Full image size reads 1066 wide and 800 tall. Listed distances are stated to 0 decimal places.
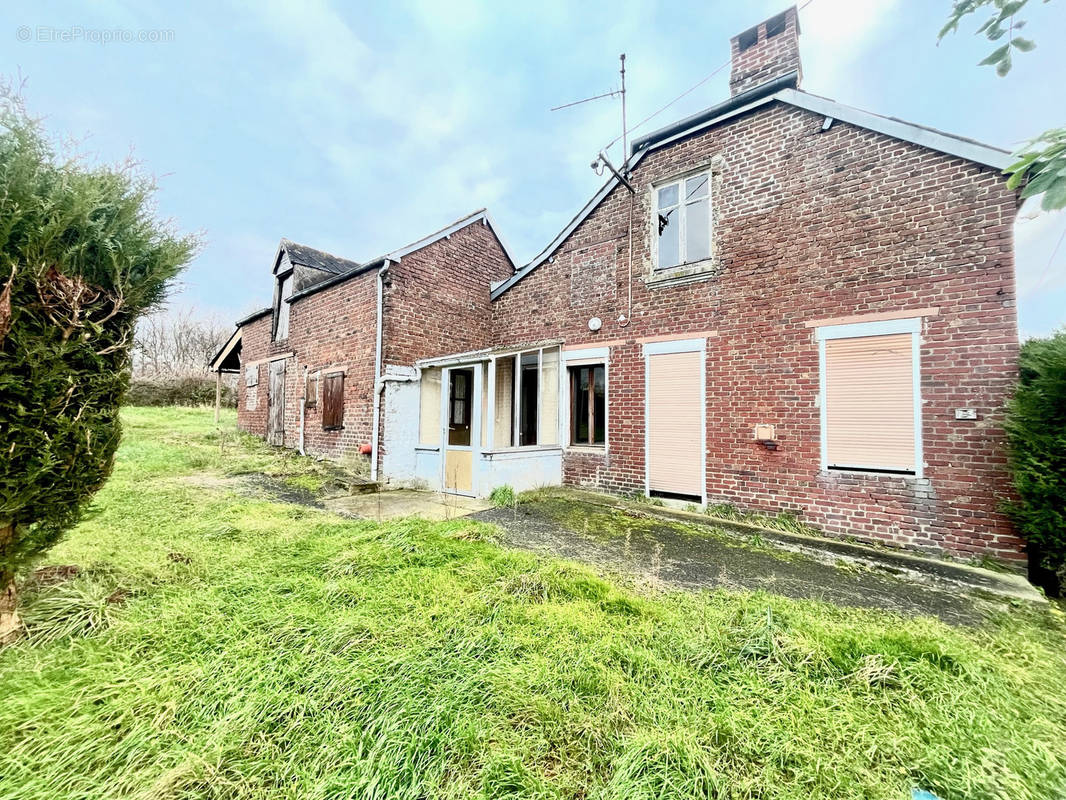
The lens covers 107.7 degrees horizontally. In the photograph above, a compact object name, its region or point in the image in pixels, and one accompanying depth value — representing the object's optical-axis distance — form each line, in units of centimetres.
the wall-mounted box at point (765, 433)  639
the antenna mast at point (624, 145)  782
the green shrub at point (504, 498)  714
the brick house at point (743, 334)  516
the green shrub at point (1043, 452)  405
